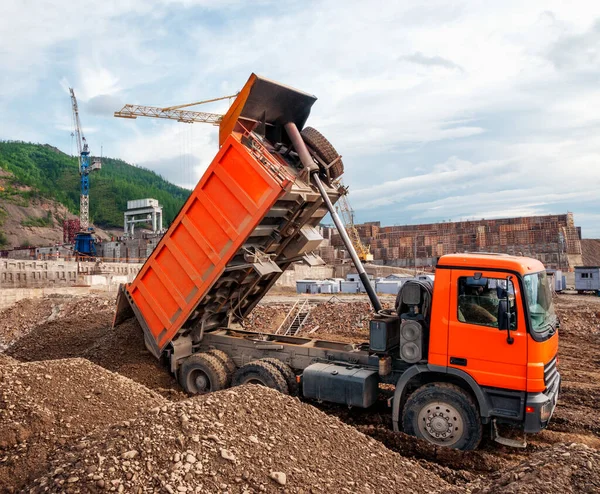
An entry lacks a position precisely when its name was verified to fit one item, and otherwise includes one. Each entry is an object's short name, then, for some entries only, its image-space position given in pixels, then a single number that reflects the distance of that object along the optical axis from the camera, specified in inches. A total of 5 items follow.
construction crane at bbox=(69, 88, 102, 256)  2299.5
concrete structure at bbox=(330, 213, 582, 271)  1540.4
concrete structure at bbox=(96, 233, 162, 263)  2154.3
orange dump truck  198.2
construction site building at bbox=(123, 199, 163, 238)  3624.5
